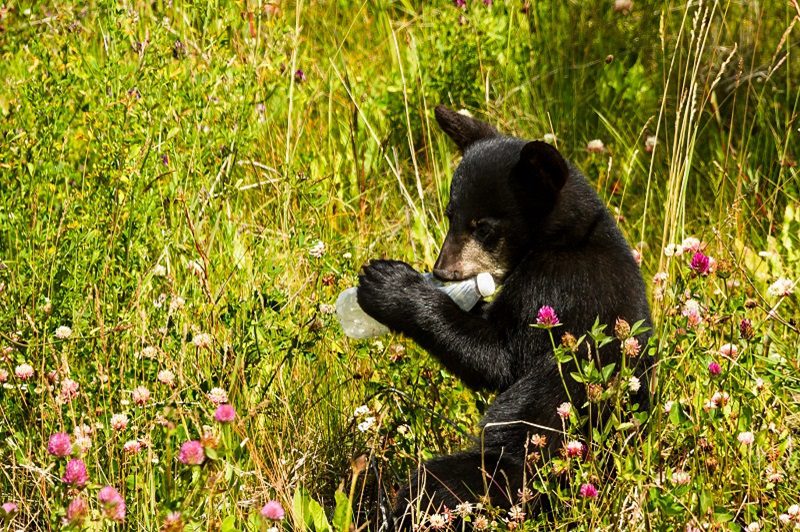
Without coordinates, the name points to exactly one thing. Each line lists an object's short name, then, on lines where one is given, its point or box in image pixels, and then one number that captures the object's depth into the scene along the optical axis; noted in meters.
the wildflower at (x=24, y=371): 6.95
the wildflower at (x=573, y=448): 6.17
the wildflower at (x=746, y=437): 6.47
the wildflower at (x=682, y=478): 6.06
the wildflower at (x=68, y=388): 6.67
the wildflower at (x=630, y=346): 5.95
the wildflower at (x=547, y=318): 6.17
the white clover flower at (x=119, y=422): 6.59
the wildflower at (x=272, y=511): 5.10
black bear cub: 7.21
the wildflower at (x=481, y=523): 6.32
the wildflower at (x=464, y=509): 6.37
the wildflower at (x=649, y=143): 10.63
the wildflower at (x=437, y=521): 6.41
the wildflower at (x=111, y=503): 4.80
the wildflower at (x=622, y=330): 5.92
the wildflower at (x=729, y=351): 6.98
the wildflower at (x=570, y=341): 5.87
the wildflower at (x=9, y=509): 5.10
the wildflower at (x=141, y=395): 6.55
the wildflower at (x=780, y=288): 7.08
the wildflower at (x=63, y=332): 7.21
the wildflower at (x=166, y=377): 6.61
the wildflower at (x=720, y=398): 6.50
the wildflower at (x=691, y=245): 7.52
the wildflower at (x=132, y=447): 6.53
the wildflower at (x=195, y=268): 8.22
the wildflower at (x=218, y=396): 6.43
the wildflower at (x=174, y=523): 4.95
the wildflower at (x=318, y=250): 7.79
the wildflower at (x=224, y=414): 5.05
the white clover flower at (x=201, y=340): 7.09
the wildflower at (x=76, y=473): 5.07
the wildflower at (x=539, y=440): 6.37
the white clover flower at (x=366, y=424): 7.55
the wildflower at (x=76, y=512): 4.84
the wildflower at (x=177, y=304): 7.72
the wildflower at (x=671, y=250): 7.59
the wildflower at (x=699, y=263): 6.81
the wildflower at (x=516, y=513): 6.30
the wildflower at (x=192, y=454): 4.91
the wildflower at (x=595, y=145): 10.89
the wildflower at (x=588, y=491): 6.16
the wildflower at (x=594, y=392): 5.86
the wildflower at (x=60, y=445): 5.24
